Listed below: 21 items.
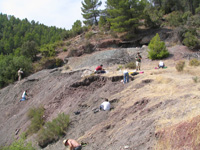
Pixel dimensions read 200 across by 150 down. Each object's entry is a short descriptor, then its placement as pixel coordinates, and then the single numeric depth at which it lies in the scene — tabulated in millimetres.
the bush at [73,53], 23734
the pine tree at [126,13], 22214
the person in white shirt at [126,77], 10039
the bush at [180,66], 10453
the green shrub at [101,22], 28934
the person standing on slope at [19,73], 19828
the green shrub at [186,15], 24466
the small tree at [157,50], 15398
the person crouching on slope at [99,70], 12766
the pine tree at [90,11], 32375
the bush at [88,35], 27609
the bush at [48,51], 25894
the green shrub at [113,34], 25038
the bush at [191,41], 15727
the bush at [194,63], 11920
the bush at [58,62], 22791
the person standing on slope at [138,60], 12132
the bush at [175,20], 24045
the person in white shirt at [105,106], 8180
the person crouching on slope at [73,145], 6149
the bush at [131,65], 13625
